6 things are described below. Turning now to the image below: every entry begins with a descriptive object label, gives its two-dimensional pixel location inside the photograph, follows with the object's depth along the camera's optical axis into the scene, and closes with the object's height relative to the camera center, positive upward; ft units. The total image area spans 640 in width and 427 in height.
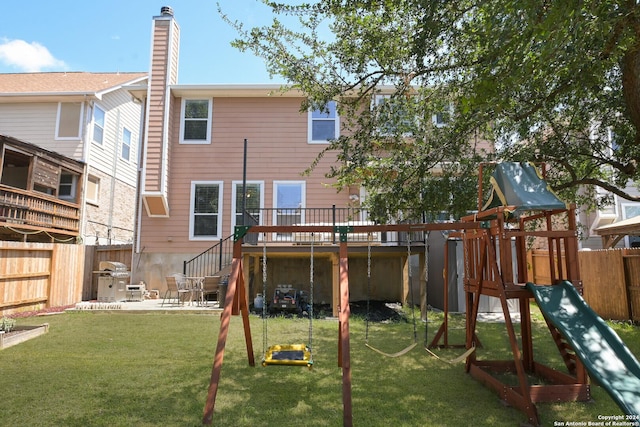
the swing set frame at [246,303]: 11.55 -1.30
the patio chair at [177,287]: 35.63 -2.51
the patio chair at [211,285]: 34.68 -2.27
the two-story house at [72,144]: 42.37 +13.60
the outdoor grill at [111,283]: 37.27 -2.30
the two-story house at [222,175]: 40.14 +8.50
